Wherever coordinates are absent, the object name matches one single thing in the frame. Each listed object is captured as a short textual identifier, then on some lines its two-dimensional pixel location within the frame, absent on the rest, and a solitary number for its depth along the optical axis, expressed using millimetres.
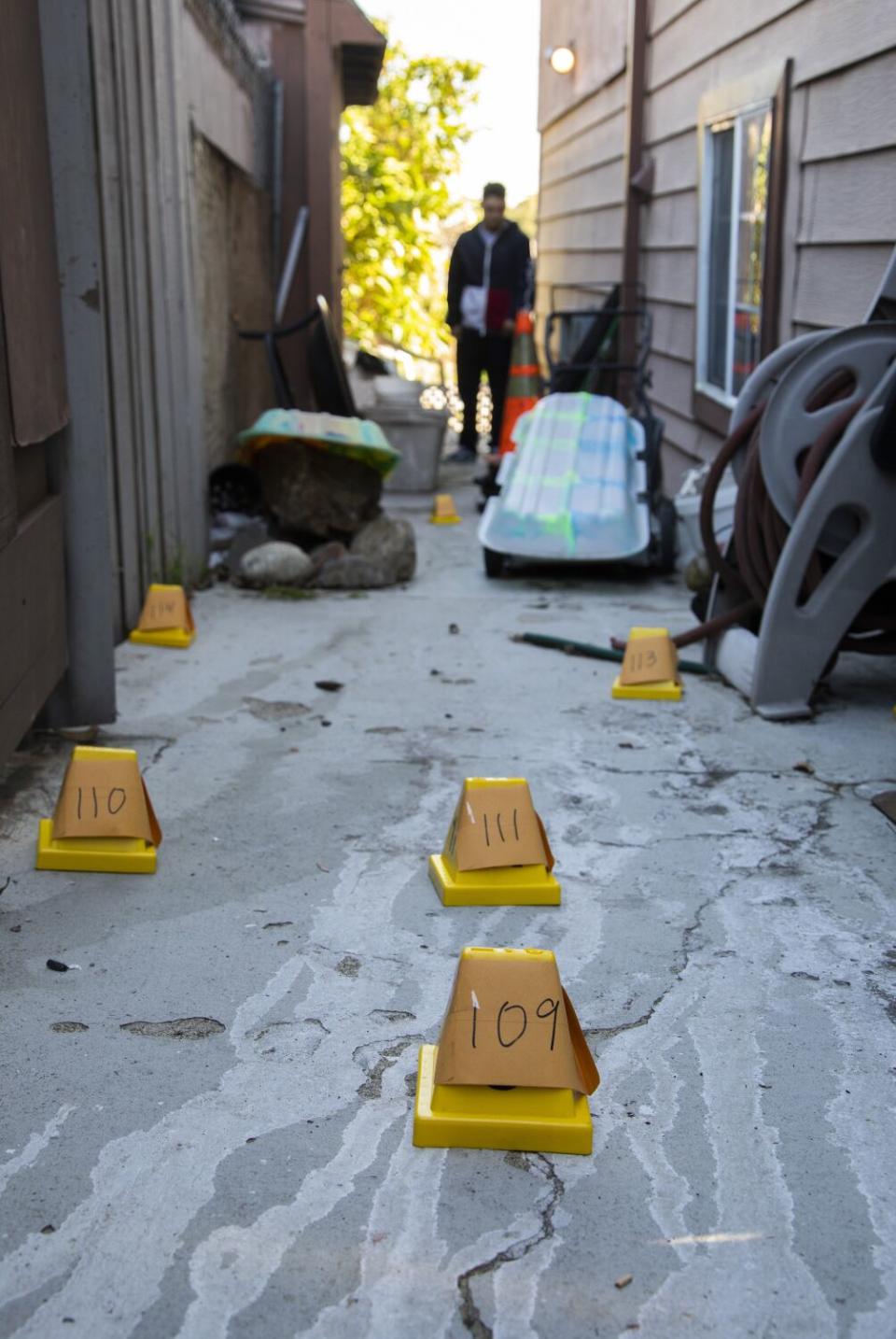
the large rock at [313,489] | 7055
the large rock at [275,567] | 6395
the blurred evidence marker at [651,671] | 4484
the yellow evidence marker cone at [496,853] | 2883
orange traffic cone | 9320
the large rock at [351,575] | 6488
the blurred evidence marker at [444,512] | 8633
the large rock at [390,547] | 6625
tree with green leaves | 15266
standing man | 9992
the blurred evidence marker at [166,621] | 5172
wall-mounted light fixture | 12070
